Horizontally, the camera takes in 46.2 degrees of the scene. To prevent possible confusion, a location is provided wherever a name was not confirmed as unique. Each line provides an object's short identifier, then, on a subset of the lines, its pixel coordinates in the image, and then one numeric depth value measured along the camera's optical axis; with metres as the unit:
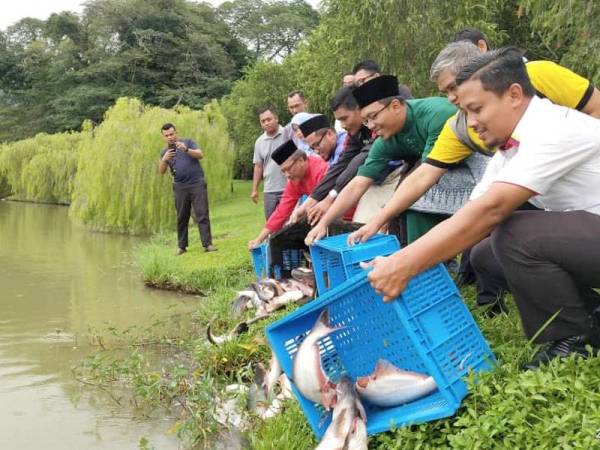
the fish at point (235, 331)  4.82
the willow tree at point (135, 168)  15.70
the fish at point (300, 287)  5.08
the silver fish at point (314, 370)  2.75
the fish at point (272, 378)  3.57
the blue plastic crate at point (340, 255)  3.28
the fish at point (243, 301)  5.43
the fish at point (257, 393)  3.66
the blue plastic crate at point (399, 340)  2.54
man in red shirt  5.68
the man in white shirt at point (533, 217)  2.46
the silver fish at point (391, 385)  2.59
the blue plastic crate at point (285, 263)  5.48
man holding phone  10.54
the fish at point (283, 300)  5.04
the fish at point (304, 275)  5.03
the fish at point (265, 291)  5.14
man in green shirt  3.97
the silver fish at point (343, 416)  2.63
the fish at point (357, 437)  2.61
